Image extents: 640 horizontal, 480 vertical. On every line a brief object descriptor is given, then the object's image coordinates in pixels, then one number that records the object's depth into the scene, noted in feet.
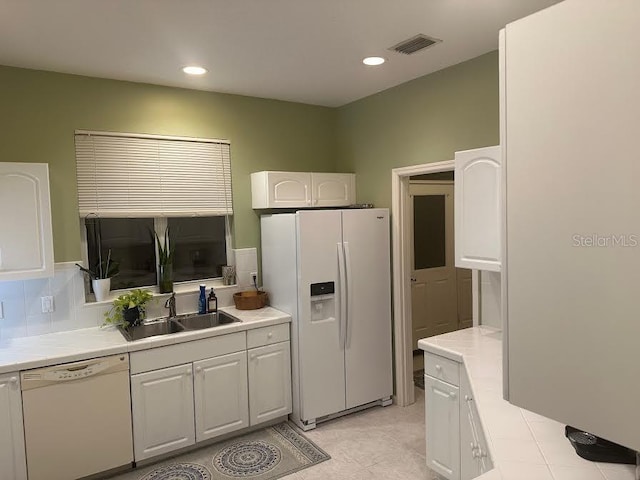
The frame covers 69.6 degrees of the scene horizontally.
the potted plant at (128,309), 11.08
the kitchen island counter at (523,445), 4.24
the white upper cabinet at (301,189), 12.89
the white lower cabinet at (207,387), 10.17
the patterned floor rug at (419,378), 14.78
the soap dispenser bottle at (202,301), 12.48
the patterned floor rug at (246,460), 10.03
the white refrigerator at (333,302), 11.87
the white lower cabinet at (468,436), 6.78
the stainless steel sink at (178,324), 11.14
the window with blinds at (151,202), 11.36
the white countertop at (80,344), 8.97
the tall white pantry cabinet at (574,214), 2.45
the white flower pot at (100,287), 11.22
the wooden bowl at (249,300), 12.78
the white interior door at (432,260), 16.98
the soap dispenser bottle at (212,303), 12.59
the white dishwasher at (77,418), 8.99
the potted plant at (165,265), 12.24
